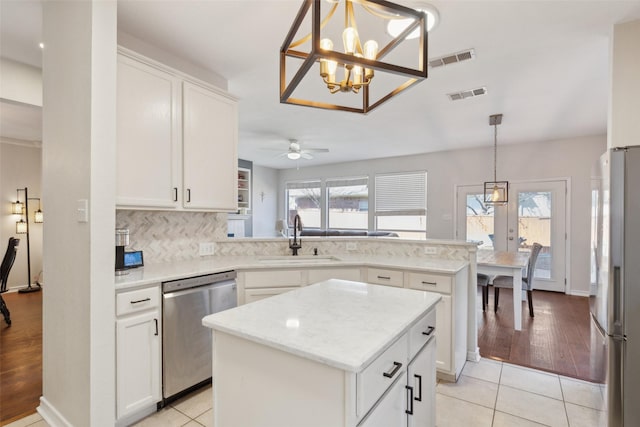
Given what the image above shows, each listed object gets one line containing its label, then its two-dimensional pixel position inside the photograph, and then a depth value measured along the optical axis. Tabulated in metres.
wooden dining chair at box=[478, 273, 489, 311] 4.12
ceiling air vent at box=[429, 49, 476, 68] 2.62
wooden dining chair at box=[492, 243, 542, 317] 4.05
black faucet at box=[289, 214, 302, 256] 3.35
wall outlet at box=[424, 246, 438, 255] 3.16
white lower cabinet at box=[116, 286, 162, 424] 1.93
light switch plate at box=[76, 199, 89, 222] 1.79
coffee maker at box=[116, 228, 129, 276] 2.18
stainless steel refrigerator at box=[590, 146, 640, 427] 1.72
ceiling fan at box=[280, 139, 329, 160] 5.16
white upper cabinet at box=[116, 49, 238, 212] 2.25
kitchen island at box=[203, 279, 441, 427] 0.98
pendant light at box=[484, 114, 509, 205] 4.30
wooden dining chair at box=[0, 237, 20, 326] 4.02
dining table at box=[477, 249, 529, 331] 3.48
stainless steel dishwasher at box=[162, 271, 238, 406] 2.16
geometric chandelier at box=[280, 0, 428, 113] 1.09
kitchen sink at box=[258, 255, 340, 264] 2.96
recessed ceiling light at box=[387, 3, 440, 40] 2.00
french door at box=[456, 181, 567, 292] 5.46
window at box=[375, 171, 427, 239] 6.86
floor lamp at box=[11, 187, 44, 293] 5.41
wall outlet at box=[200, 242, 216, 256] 3.14
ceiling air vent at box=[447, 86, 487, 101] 3.38
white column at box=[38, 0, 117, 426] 1.78
